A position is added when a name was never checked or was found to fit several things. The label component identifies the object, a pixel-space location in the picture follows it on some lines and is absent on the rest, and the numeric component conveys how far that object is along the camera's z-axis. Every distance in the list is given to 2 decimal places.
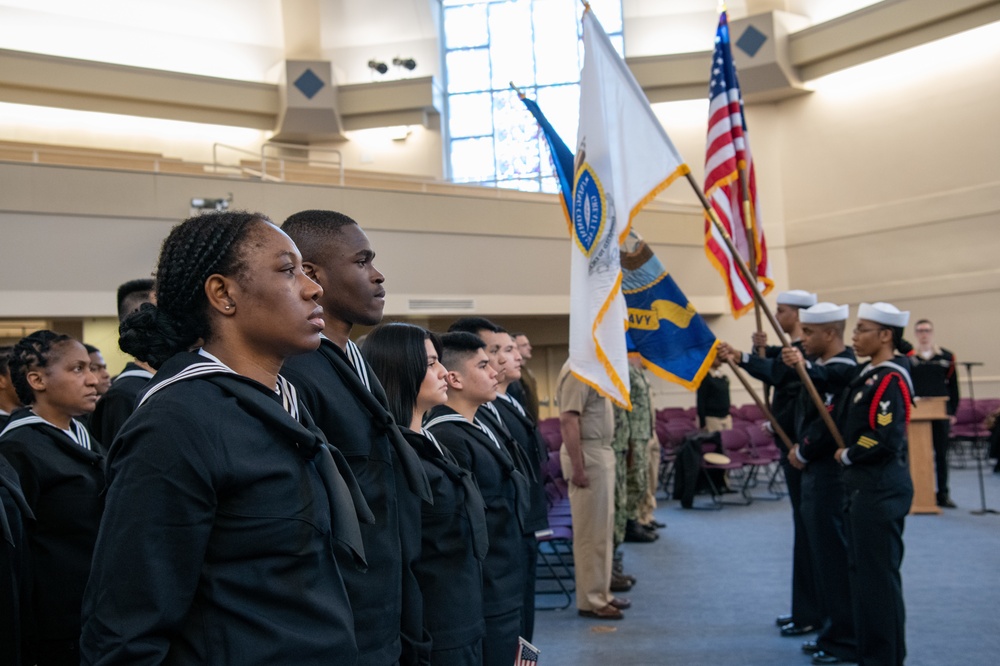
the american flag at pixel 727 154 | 5.56
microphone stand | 8.19
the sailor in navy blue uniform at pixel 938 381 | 8.72
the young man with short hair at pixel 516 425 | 3.66
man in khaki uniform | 5.39
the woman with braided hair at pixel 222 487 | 1.27
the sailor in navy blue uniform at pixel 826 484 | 4.37
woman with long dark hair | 2.44
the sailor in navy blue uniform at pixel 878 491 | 3.89
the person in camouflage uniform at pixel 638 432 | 6.76
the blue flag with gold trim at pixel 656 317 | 5.09
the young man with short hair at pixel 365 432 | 1.80
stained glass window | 18.97
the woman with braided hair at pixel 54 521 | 2.69
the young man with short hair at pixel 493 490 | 2.85
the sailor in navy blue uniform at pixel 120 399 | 2.91
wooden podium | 8.52
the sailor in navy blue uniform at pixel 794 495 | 4.79
